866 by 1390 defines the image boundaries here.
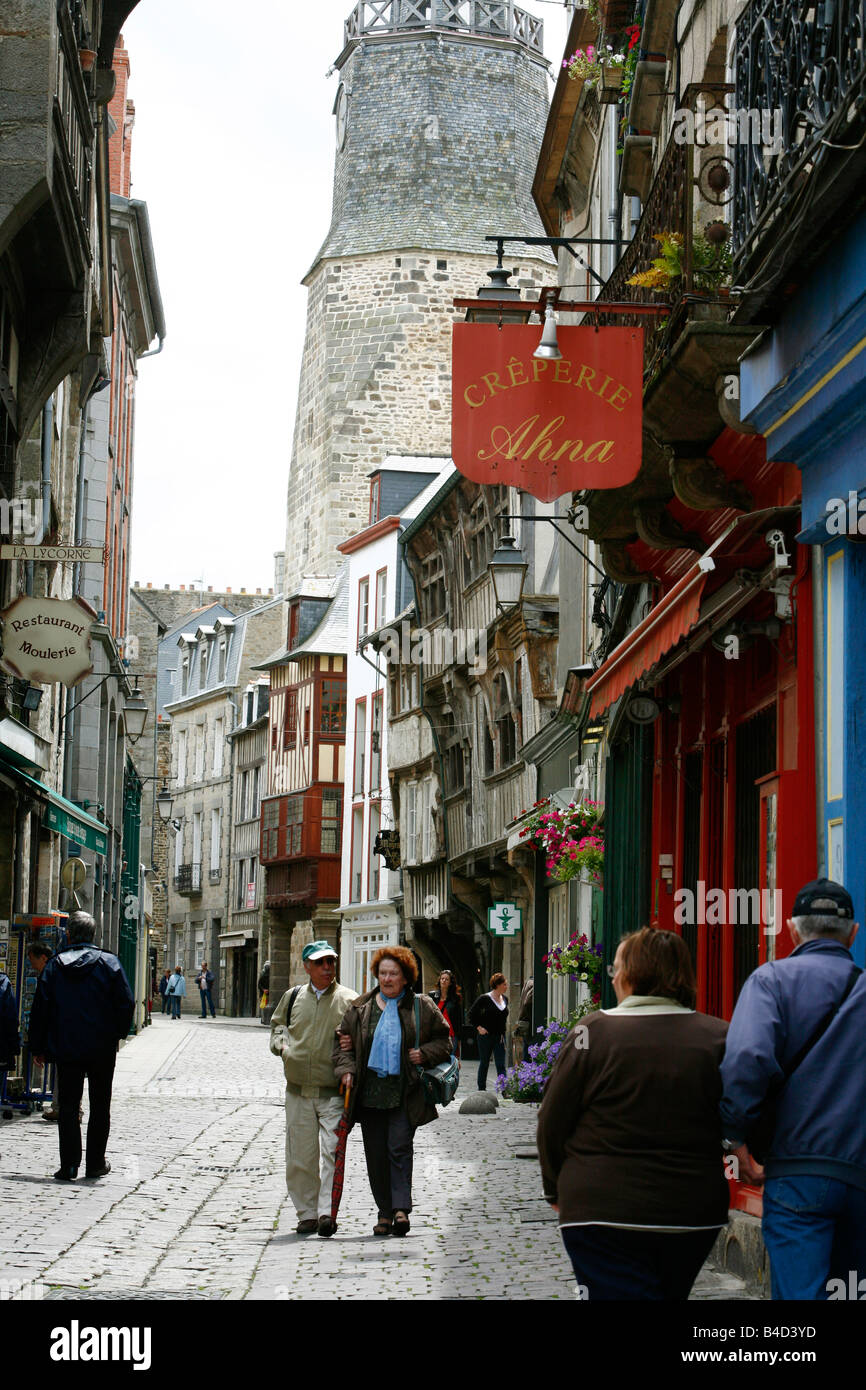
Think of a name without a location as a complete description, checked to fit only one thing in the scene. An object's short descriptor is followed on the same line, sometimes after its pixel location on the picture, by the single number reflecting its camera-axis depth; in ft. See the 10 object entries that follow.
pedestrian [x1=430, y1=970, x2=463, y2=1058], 88.74
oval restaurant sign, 54.39
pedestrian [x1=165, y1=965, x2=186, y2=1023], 165.27
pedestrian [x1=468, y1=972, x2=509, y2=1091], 71.61
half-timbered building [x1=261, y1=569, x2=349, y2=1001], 173.06
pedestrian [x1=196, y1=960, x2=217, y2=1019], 175.01
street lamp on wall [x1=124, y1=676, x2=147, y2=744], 94.63
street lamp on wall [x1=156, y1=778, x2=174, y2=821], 215.22
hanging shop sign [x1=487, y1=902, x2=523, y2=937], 81.92
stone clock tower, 176.55
